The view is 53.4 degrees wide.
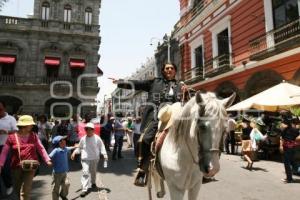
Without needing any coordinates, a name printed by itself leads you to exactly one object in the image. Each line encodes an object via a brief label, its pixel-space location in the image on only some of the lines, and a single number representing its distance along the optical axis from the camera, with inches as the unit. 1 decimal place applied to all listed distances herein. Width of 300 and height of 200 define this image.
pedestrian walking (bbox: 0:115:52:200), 192.2
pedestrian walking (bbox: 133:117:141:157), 462.7
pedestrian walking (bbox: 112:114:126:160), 448.5
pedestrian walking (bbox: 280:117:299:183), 303.6
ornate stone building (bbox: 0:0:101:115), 976.9
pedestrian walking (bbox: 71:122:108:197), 267.1
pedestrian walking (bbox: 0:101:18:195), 243.4
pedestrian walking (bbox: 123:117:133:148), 615.0
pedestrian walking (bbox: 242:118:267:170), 372.1
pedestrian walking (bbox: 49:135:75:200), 224.5
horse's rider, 168.2
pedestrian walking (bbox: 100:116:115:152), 496.9
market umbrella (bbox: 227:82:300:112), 385.1
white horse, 110.2
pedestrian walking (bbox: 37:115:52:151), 437.4
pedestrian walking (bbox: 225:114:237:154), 475.8
